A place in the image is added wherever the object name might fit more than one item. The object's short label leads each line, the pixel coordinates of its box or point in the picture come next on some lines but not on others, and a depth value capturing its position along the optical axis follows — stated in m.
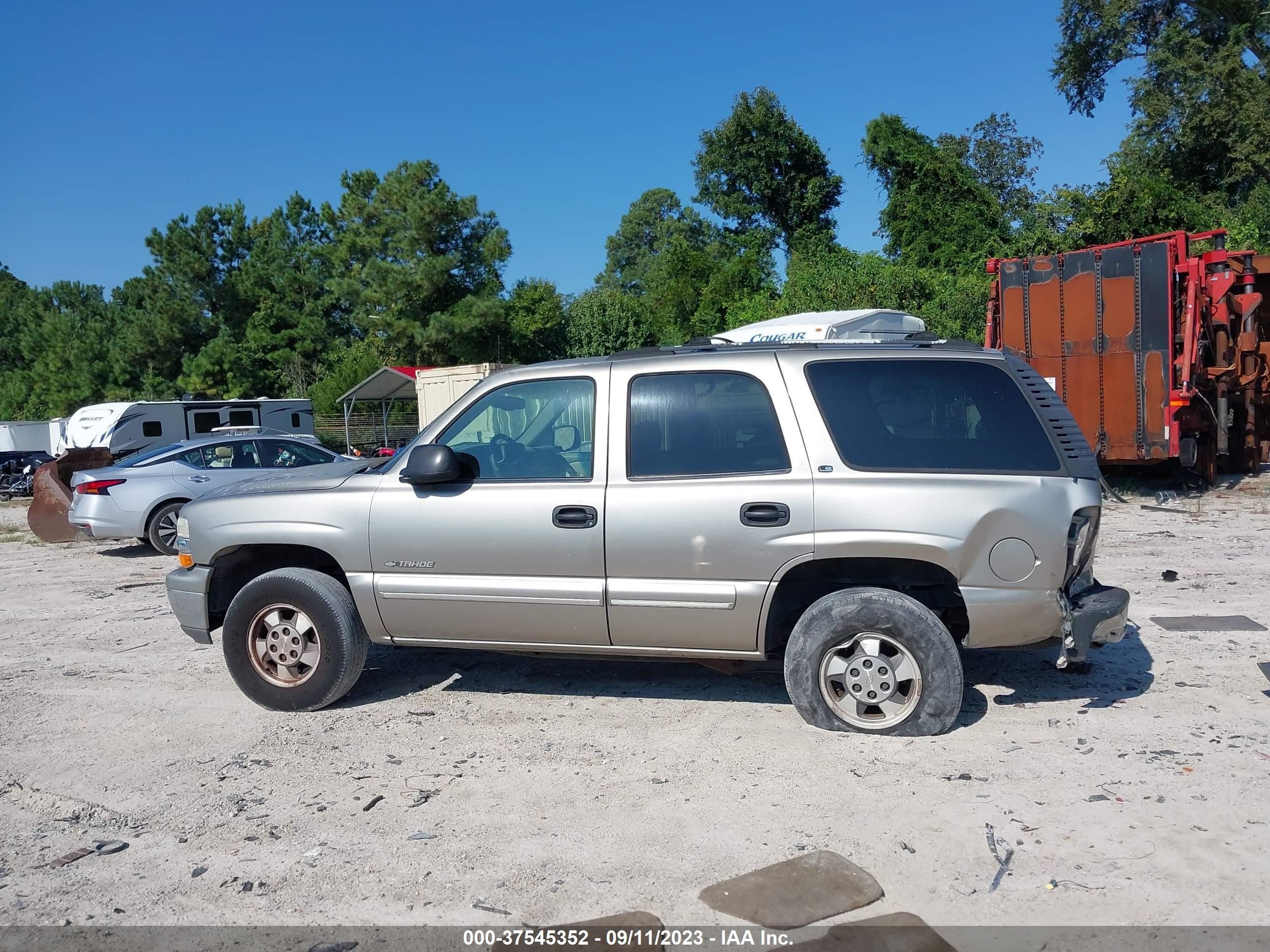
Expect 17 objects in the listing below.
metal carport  24.36
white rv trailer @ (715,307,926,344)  12.32
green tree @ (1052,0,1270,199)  26.03
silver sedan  11.77
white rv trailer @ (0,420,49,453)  24.75
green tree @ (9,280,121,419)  49.28
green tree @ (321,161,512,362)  36.22
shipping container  21.50
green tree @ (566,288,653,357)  38.00
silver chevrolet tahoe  4.76
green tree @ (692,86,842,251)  34.12
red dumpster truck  11.97
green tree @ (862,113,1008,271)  29.72
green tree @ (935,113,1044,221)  32.47
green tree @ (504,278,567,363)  37.53
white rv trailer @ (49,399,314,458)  21.86
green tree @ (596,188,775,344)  34.12
